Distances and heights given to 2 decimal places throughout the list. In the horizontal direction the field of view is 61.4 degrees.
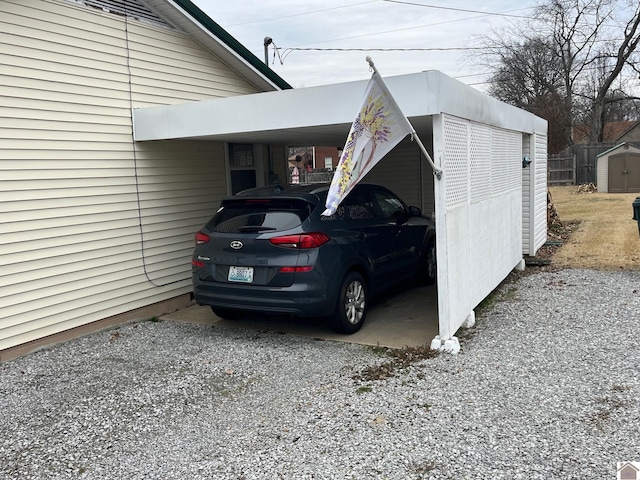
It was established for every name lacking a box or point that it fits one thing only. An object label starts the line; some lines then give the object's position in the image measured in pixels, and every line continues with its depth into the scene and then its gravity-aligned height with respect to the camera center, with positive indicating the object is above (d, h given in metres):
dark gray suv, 5.28 -0.76
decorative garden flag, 4.21 +0.34
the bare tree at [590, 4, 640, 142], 31.58 +5.85
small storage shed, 21.03 -0.02
